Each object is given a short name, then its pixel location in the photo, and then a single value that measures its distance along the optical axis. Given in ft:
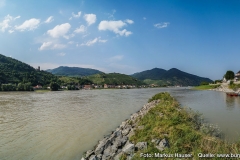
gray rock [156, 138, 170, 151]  27.94
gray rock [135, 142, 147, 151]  29.50
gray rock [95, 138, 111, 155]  34.12
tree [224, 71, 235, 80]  329.36
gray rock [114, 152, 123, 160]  29.03
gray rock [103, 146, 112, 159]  31.34
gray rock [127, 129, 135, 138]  40.70
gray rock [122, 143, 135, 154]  29.13
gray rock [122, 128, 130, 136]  44.21
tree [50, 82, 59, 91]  409.37
